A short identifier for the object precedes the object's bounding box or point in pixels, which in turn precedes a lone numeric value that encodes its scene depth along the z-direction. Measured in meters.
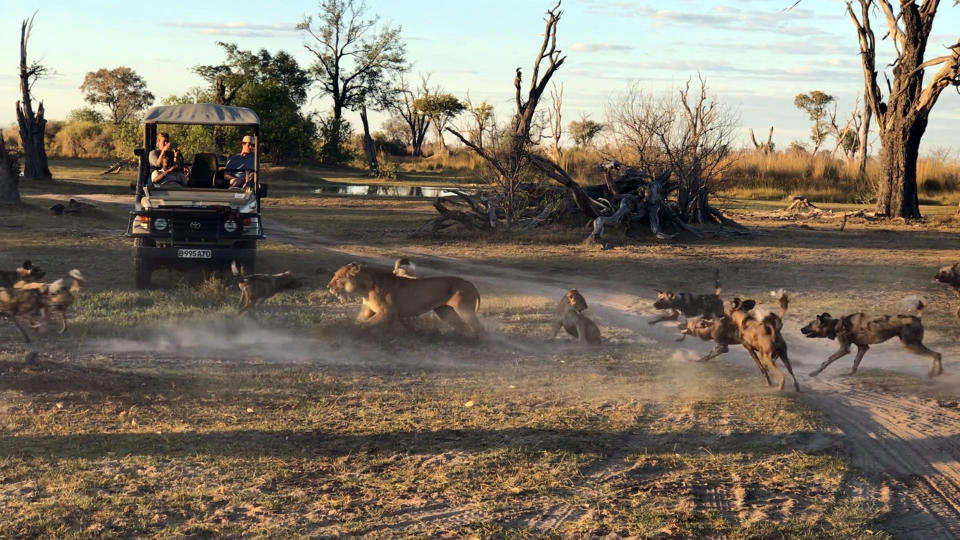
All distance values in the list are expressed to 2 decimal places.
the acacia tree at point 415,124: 71.88
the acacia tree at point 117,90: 77.06
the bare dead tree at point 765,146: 47.92
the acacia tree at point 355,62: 64.75
